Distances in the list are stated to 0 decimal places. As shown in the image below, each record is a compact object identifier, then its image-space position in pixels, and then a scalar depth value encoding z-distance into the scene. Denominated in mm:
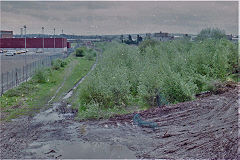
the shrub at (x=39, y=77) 31875
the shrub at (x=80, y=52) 79938
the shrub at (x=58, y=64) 44547
